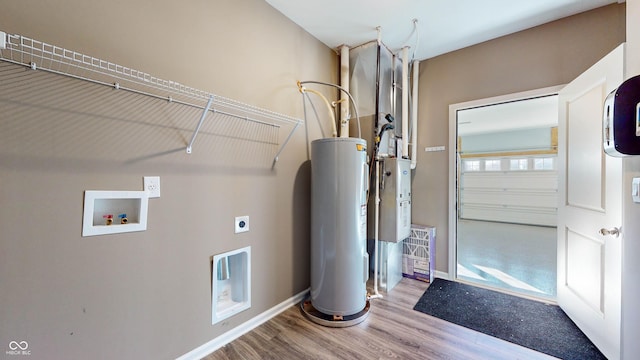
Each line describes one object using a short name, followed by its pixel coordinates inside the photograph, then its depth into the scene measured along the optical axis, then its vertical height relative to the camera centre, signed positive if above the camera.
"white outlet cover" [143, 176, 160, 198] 1.36 -0.03
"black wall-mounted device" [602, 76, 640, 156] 1.10 +0.31
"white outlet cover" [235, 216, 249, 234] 1.81 -0.34
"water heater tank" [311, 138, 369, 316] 1.97 -0.35
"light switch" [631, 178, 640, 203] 1.16 -0.03
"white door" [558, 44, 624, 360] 1.53 -0.21
